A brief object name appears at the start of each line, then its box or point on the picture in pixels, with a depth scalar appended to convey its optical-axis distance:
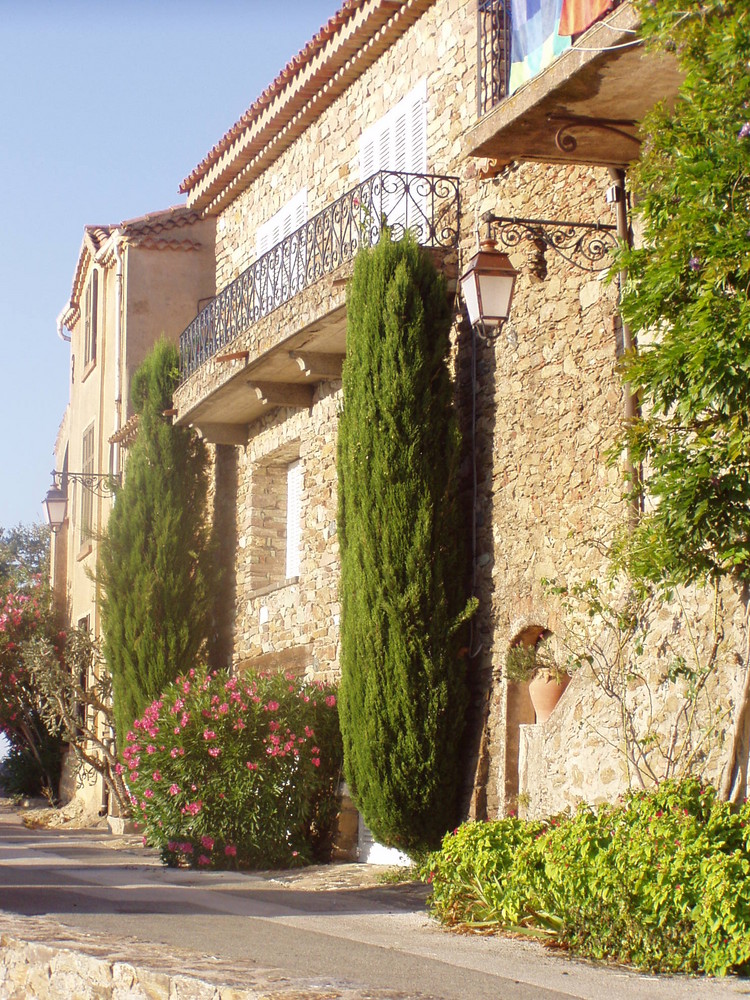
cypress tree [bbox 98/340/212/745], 17.52
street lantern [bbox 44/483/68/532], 22.34
